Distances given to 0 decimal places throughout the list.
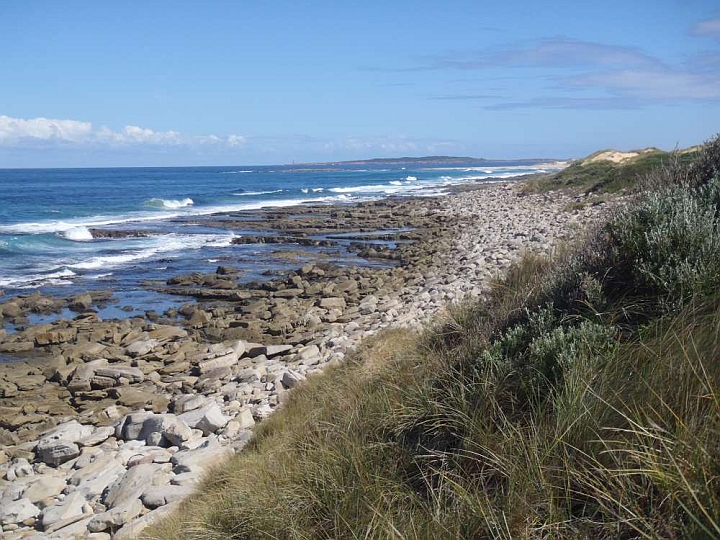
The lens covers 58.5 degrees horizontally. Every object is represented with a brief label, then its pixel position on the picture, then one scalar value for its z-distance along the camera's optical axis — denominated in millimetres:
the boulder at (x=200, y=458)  6312
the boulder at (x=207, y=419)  7645
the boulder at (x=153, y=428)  7512
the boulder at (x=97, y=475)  6477
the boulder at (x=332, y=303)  14919
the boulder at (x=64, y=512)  5805
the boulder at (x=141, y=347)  12227
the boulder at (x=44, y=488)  6500
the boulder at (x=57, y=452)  7672
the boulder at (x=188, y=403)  8992
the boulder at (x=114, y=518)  5527
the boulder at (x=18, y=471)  7209
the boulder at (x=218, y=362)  10852
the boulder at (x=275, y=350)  11391
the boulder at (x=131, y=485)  6046
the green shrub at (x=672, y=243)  3871
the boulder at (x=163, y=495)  5727
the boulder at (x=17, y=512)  6004
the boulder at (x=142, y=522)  5172
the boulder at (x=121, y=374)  10742
